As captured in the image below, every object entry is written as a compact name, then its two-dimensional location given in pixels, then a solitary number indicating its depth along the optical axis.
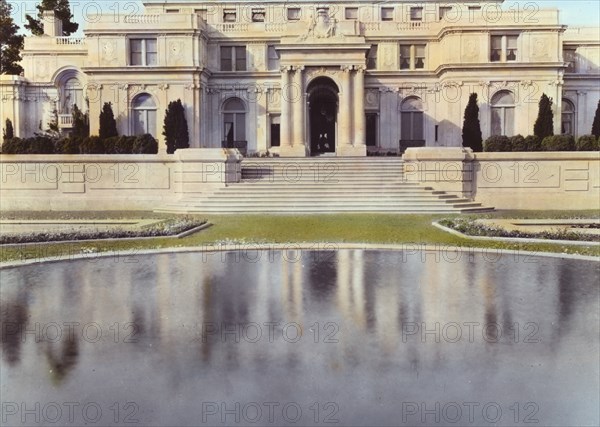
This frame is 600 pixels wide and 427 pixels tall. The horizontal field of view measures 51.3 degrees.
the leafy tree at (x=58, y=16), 65.06
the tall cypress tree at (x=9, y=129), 45.78
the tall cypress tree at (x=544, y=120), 39.94
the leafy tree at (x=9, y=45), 65.25
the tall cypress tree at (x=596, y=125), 44.06
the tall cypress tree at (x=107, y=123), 42.12
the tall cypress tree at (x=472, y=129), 39.36
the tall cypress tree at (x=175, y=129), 40.91
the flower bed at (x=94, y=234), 18.00
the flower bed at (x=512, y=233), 18.33
